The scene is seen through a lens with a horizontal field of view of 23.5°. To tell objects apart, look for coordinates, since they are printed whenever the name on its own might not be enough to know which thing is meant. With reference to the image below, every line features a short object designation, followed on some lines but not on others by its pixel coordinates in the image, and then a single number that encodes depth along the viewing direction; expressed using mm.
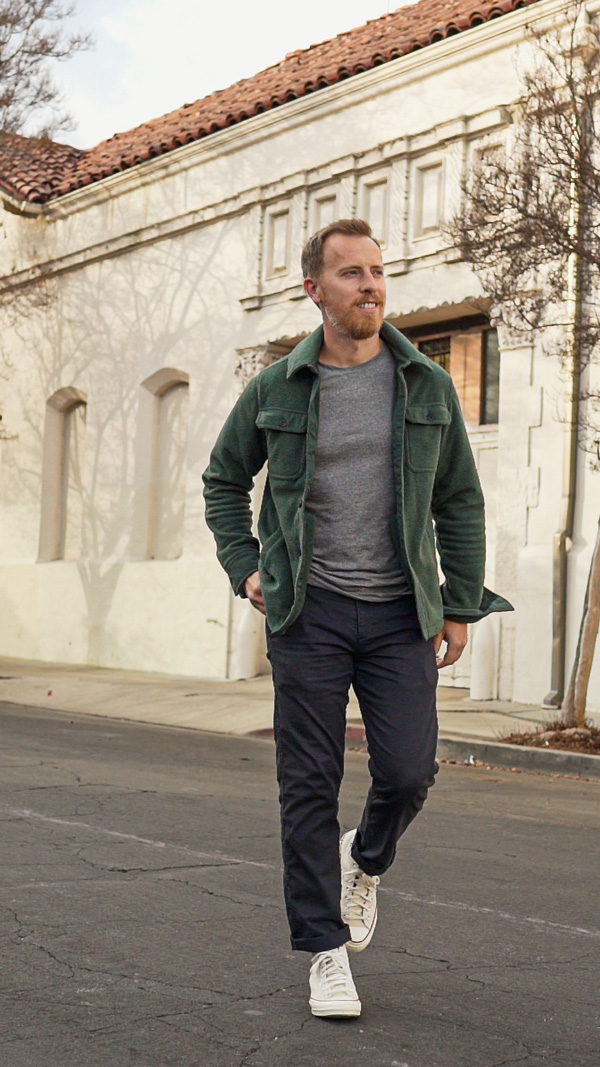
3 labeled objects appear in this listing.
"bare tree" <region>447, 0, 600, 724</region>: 11508
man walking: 4098
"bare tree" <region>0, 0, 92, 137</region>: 19875
